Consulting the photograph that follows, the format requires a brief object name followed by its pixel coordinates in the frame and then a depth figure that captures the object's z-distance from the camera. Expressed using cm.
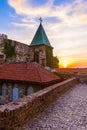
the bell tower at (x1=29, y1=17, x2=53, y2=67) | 1556
